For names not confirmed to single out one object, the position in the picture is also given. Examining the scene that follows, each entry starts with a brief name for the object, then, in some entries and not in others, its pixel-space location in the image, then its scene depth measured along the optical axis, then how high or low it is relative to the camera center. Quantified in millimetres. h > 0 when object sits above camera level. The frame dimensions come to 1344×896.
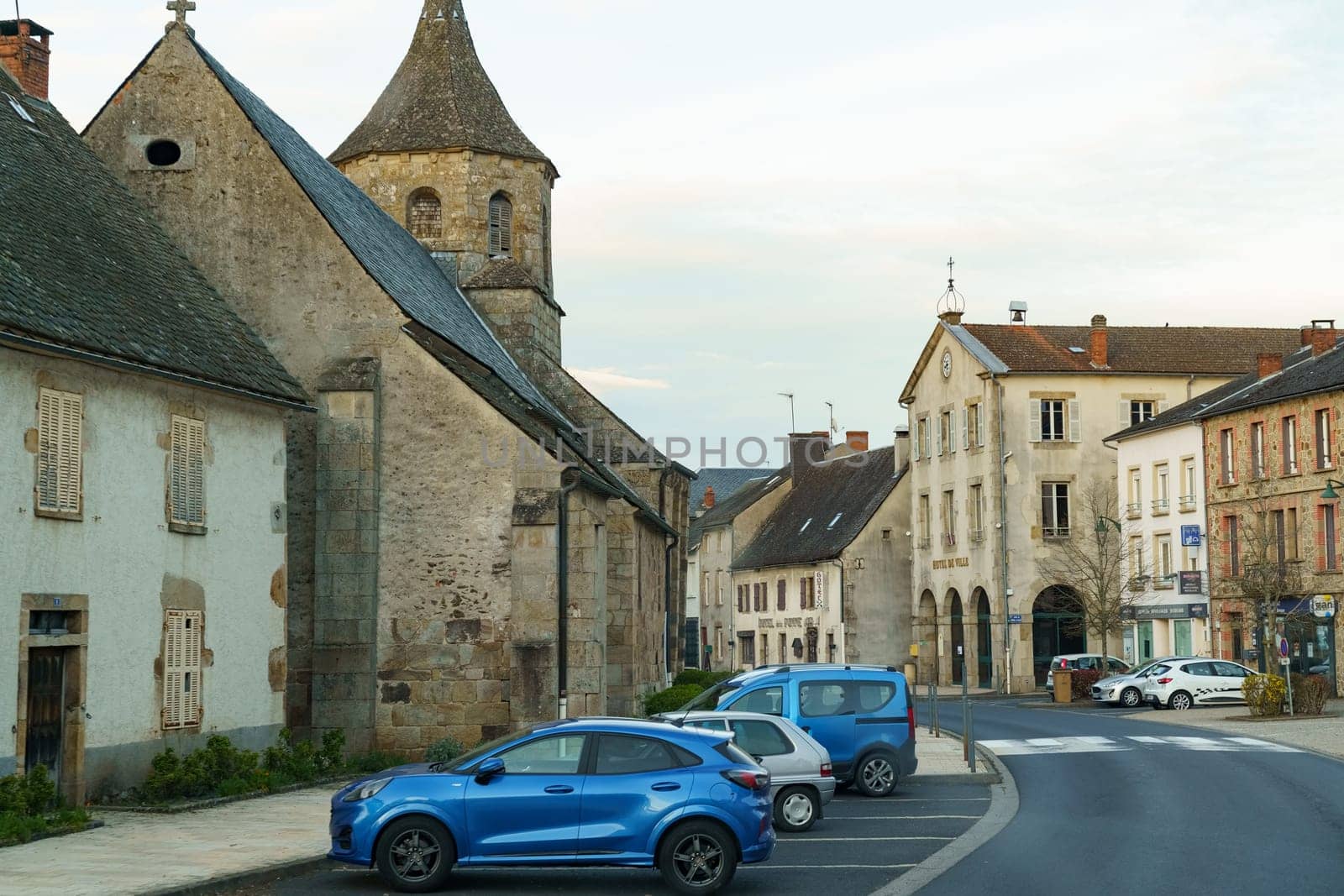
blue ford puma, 12711 -1827
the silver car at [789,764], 17000 -1881
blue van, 20516 -1654
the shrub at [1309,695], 34312 -2452
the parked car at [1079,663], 47625 -2357
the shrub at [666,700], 29750 -2100
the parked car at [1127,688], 41156 -2707
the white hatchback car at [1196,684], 39938 -2543
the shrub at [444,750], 22016 -2240
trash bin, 44844 -2856
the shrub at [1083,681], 45312 -2767
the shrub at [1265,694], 34062 -2406
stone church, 24516 +1799
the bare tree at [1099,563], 50094 +679
